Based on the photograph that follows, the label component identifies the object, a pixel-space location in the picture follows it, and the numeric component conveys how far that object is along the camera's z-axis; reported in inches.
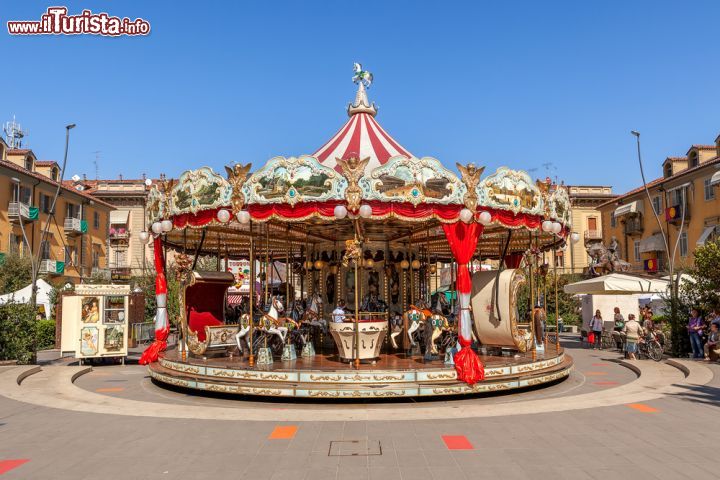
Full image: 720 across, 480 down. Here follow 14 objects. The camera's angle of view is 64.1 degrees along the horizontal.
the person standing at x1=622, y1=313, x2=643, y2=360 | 728.6
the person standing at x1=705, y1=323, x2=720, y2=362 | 640.4
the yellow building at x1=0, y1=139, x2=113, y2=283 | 1397.6
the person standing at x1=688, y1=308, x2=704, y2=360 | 675.4
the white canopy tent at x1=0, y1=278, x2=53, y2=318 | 1125.7
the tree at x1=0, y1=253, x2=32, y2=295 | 1172.5
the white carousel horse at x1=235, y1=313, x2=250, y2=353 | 530.6
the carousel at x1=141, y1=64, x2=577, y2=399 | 451.8
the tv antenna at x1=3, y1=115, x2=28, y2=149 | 1929.1
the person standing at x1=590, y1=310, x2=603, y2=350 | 899.4
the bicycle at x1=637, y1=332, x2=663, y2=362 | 708.7
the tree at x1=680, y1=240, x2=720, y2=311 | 682.8
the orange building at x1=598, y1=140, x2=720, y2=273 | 1418.6
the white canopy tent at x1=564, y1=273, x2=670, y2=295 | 877.8
